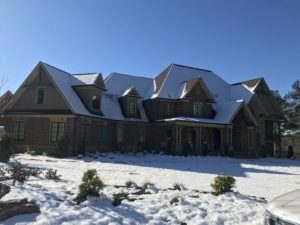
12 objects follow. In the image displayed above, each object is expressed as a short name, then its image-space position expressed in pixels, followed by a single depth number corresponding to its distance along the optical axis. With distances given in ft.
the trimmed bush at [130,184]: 24.32
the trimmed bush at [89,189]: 18.48
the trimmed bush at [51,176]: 26.66
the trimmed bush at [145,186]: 23.31
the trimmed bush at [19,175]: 21.92
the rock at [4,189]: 18.29
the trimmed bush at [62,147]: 58.13
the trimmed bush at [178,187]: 24.91
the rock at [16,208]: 15.49
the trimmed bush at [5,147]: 40.51
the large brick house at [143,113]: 62.27
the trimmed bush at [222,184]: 23.68
